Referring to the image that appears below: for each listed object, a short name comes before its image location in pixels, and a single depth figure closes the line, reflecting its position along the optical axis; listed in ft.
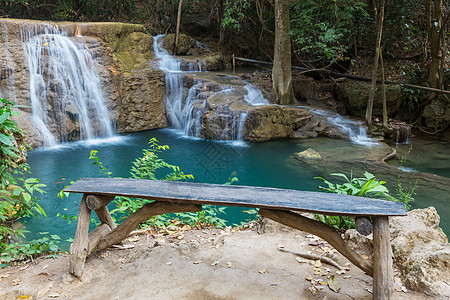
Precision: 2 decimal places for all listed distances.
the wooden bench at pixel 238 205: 7.93
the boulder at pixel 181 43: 44.98
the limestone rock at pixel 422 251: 8.68
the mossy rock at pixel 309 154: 26.97
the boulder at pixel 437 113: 33.88
